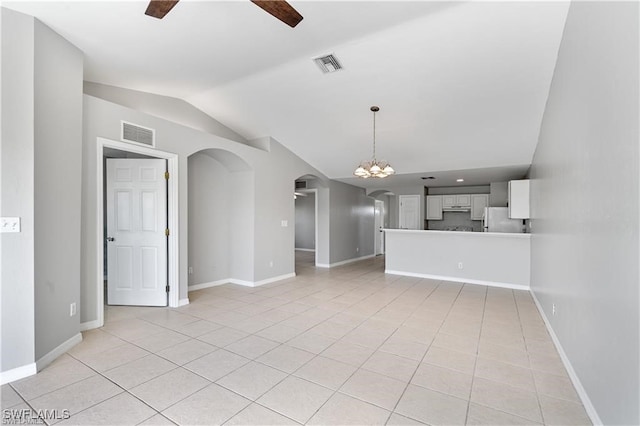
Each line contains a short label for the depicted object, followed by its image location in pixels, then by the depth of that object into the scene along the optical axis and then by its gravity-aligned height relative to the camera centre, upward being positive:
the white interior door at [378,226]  10.45 -0.51
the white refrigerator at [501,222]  6.49 -0.23
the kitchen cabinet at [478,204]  8.45 +0.21
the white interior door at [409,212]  8.97 -0.01
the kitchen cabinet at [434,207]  9.07 +0.14
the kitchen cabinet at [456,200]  8.70 +0.34
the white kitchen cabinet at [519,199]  5.34 +0.23
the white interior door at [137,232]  4.21 -0.29
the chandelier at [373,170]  4.50 +0.63
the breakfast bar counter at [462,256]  5.56 -0.91
